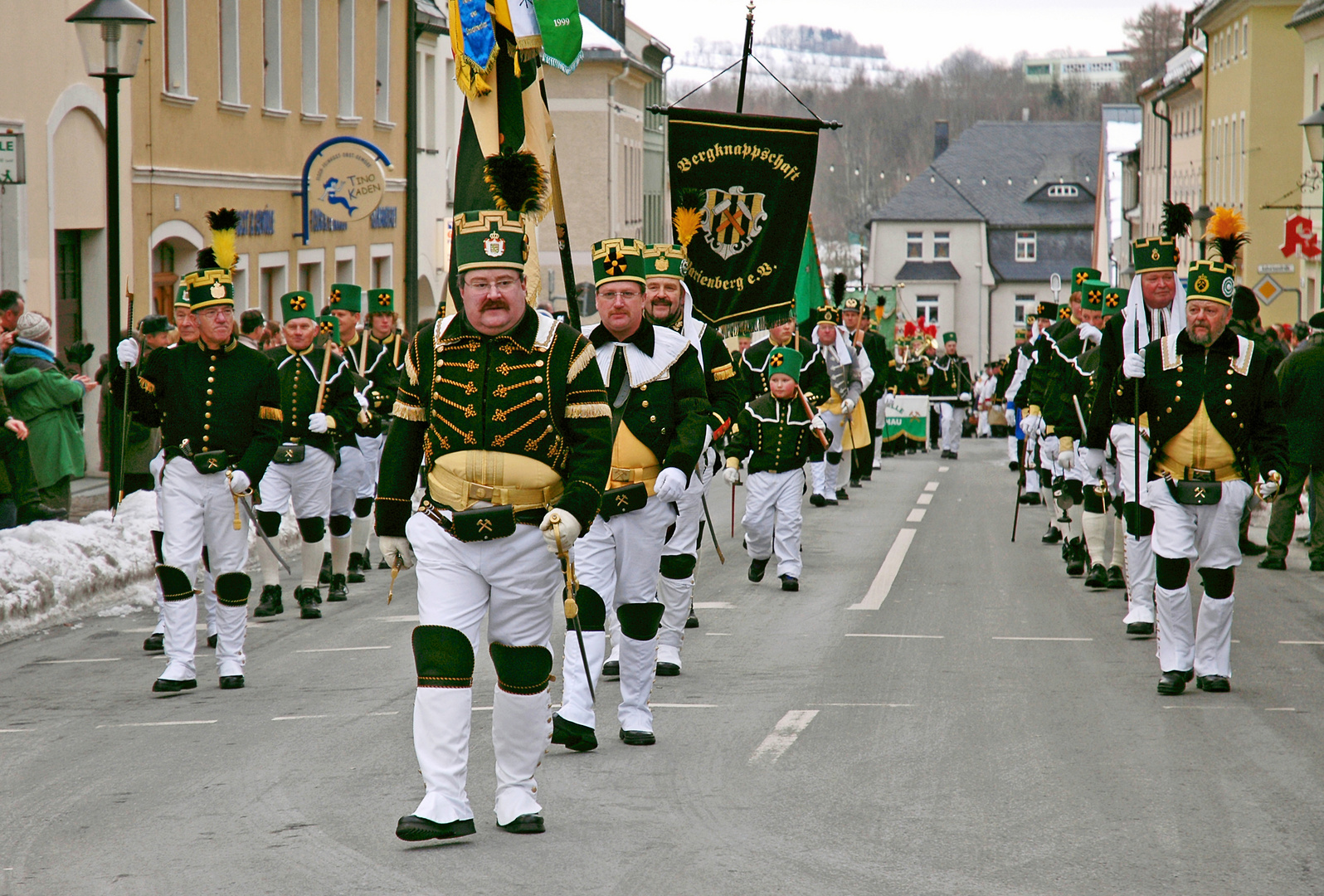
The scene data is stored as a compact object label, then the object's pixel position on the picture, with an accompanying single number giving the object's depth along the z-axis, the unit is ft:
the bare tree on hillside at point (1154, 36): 335.88
